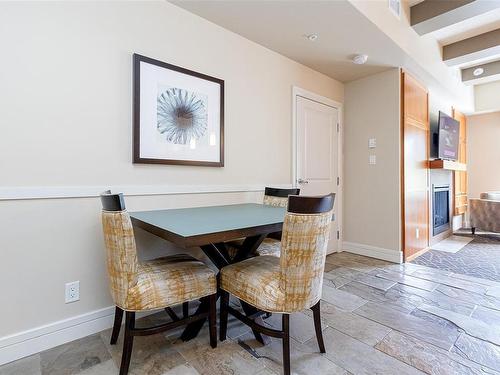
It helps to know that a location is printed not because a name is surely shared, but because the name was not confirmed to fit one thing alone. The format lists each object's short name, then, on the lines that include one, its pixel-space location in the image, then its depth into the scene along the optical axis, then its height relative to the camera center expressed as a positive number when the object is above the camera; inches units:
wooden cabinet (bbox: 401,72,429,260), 125.1 +11.3
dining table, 47.9 -8.1
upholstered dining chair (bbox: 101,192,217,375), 51.2 -19.9
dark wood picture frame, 73.3 +23.1
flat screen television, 155.7 +31.8
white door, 124.0 +18.9
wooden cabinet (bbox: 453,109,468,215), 198.2 +8.6
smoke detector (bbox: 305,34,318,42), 96.6 +56.2
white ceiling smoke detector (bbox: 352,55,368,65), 111.3 +55.3
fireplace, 164.1 -14.2
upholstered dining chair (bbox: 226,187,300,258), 80.6 -14.4
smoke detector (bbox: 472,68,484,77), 168.2 +75.0
